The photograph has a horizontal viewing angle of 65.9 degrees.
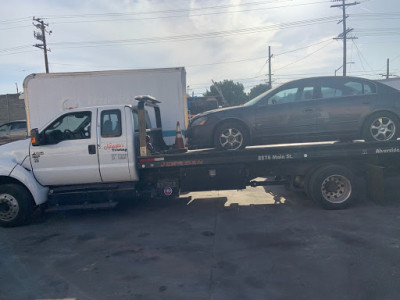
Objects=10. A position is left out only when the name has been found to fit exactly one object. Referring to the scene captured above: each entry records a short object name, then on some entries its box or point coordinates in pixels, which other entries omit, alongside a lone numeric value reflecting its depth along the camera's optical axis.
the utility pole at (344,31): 29.59
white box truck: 8.92
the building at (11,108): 25.61
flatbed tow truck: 5.93
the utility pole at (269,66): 44.88
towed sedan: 6.20
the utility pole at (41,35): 29.99
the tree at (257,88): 46.09
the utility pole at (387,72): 48.18
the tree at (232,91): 48.79
